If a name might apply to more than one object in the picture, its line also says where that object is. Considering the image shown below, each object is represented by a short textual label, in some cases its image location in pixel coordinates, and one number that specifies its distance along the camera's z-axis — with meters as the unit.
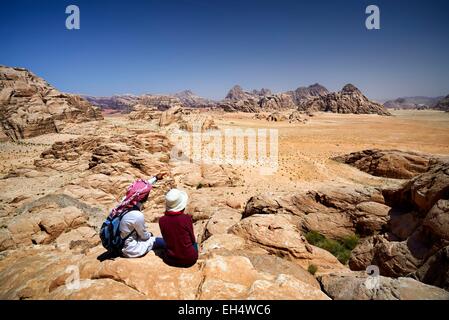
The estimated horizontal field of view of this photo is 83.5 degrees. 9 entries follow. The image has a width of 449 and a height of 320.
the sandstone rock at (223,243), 7.84
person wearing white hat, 5.34
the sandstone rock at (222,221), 10.68
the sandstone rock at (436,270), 5.09
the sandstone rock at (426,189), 7.55
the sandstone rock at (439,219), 6.33
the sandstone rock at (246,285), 4.46
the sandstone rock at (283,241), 7.91
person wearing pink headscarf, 5.58
